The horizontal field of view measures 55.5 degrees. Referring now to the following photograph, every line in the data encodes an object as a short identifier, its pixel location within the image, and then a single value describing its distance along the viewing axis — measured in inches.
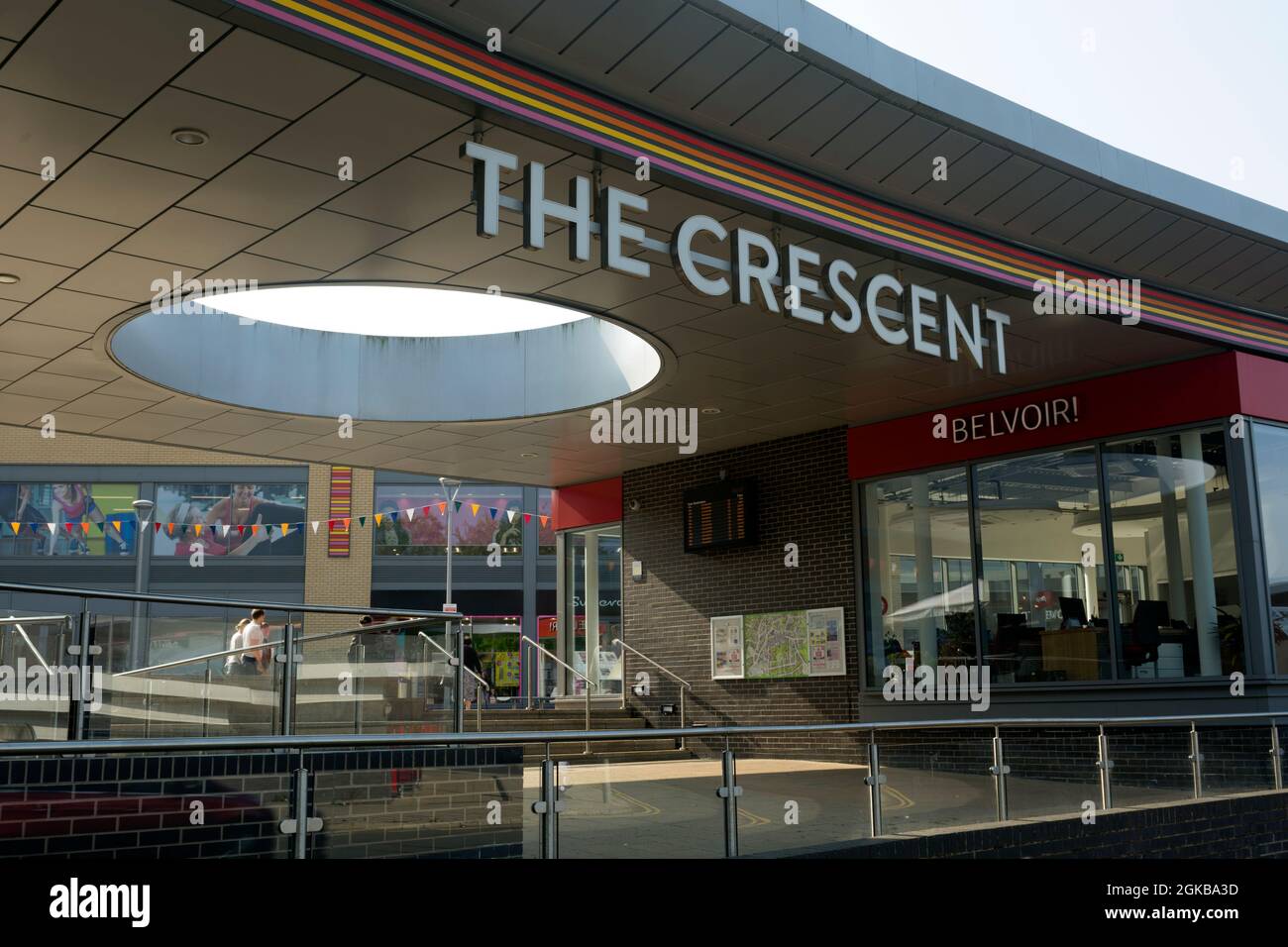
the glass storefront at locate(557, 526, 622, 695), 686.5
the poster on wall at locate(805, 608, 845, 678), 551.8
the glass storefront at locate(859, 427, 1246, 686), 443.5
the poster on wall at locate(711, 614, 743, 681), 600.4
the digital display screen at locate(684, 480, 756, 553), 596.4
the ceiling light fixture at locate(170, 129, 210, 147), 266.8
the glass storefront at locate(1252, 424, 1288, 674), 434.0
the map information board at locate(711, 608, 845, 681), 556.7
